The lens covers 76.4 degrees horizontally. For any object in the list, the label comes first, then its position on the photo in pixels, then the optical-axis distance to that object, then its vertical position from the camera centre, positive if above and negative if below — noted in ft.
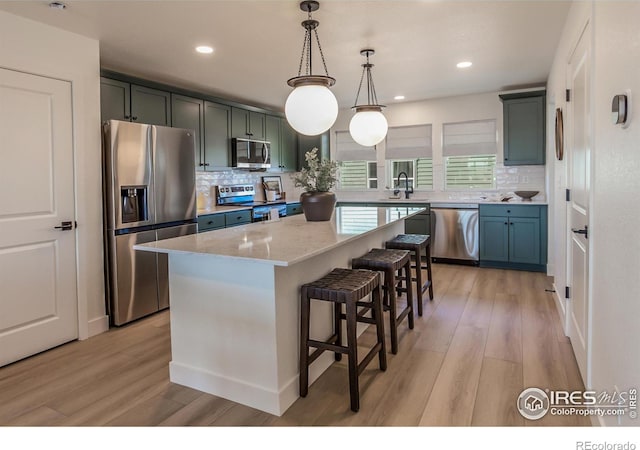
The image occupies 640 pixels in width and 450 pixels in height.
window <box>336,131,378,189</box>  22.31 +2.21
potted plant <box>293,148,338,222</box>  10.53 +0.43
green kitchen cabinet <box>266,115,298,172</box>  20.45 +3.19
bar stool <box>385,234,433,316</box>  11.98 -1.32
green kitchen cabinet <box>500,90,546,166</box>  17.08 +3.19
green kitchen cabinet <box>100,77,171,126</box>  12.24 +3.36
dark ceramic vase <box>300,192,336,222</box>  10.73 -0.02
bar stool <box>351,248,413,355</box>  9.48 -1.55
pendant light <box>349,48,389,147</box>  11.76 +2.29
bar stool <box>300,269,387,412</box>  7.01 -2.00
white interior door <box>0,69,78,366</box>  9.19 -0.19
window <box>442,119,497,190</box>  19.34 +2.33
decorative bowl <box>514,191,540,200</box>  17.64 +0.32
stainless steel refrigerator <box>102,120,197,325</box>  11.27 +0.04
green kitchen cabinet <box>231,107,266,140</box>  17.85 +3.73
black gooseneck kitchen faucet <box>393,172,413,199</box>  20.92 +0.77
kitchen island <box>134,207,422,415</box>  7.00 -1.97
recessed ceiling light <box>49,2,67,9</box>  8.71 +4.38
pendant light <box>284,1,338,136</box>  8.73 +2.18
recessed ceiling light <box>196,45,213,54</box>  11.66 +4.58
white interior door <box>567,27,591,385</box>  7.64 -0.03
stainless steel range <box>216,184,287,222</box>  18.02 +0.20
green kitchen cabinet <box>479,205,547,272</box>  16.83 -1.48
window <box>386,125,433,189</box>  20.72 +2.47
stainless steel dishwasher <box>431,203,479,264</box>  18.37 -1.39
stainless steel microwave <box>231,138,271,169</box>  17.79 +2.35
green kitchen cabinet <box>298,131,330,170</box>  22.17 +3.25
